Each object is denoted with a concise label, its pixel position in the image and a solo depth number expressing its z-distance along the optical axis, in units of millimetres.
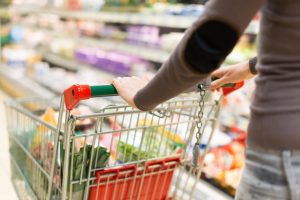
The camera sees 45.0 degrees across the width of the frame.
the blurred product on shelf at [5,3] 5359
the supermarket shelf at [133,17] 2350
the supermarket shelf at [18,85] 3762
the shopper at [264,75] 658
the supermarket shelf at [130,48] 2750
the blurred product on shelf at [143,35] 2906
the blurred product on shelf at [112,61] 3121
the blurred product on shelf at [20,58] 4543
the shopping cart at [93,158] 1037
